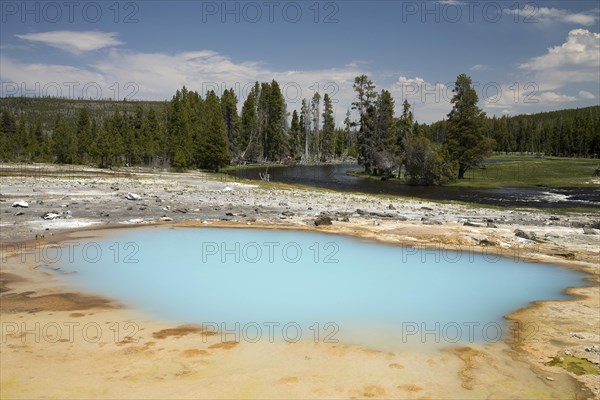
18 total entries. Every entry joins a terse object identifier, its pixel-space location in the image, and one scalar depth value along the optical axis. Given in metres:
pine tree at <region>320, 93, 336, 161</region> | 112.62
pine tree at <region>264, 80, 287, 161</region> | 101.62
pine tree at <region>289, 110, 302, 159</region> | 115.31
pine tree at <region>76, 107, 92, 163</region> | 82.19
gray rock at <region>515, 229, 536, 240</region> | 20.12
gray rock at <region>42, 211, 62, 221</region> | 21.33
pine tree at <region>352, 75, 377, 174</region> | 71.82
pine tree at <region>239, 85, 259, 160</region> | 96.62
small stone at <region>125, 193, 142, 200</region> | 28.68
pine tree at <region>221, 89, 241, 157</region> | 94.50
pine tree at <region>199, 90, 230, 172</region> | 72.44
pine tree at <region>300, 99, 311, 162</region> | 112.36
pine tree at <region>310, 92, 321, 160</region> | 114.38
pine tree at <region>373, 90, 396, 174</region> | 67.06
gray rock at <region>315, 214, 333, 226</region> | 22.64
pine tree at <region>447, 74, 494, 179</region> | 61.97
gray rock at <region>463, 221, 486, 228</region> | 22.55
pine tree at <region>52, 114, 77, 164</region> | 80.12
